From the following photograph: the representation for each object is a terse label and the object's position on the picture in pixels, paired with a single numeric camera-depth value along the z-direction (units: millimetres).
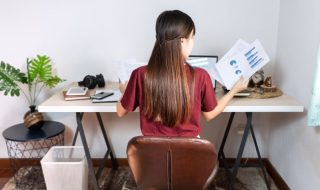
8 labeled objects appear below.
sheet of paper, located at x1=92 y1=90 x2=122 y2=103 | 1889
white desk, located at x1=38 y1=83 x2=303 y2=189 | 1791
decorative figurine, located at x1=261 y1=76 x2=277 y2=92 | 2020
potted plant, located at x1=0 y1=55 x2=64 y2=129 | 2088
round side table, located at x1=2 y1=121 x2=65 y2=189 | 2268
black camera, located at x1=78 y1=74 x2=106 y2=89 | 2182
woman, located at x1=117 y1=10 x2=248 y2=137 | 1236
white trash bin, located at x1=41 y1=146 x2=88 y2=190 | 1989
